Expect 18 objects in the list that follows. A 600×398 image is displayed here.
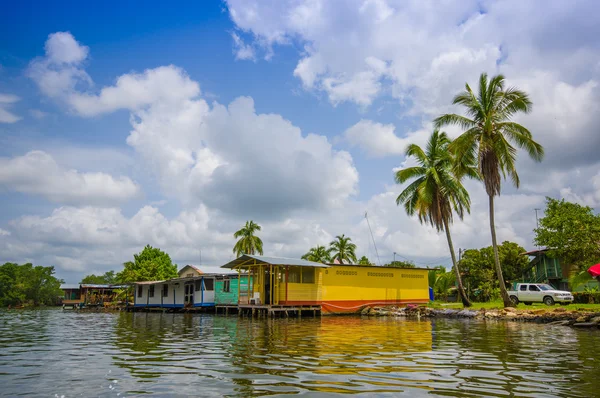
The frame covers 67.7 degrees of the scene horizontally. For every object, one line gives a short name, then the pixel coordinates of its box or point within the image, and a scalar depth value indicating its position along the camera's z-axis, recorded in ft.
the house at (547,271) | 136.87
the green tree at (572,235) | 100.78
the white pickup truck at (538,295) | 94.17
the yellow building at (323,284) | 88.33
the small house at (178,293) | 110.42
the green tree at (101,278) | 338.13
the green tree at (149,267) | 171.63
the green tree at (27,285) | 224.12
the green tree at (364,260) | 194.80
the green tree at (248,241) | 183.83
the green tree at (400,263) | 209.60
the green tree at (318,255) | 195.25
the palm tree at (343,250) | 194.29
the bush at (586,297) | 100.83
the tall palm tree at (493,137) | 82.23
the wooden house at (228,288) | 105.70
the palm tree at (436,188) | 98.94
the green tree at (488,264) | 140.56
